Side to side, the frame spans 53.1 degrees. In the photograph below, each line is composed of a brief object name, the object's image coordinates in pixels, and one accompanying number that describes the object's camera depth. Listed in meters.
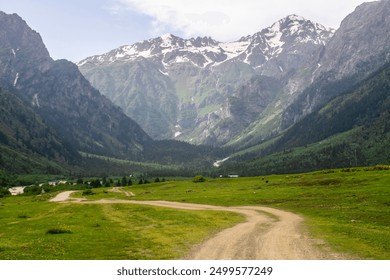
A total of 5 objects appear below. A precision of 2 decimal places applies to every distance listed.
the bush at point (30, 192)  192.69
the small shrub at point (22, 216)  75.76
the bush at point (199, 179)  168.43
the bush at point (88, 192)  154.38
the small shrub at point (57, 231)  50.47
